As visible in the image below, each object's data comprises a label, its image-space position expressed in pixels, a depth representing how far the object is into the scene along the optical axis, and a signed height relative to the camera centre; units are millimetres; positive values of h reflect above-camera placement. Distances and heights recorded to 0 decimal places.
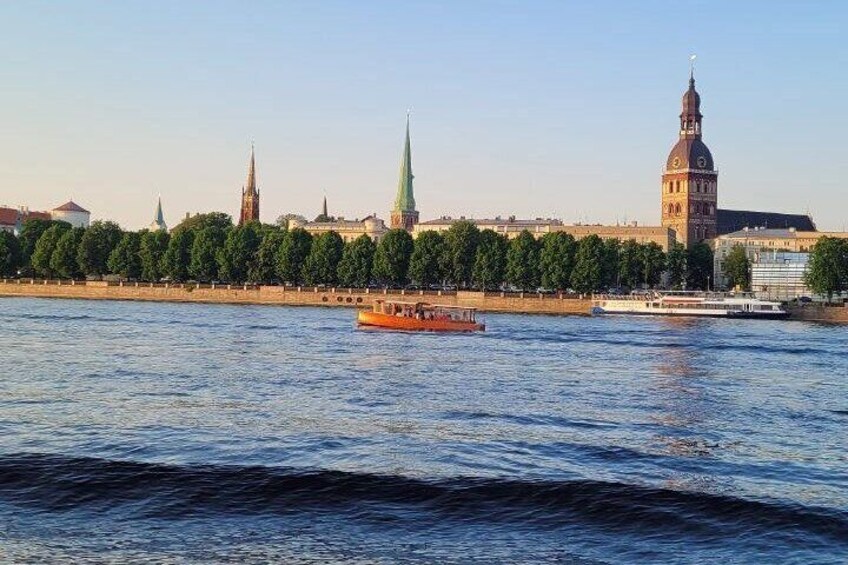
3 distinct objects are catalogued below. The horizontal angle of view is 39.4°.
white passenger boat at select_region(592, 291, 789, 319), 122688 -1670
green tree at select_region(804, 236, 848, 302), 127875 +2662
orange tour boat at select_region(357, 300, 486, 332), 85312 -2291
